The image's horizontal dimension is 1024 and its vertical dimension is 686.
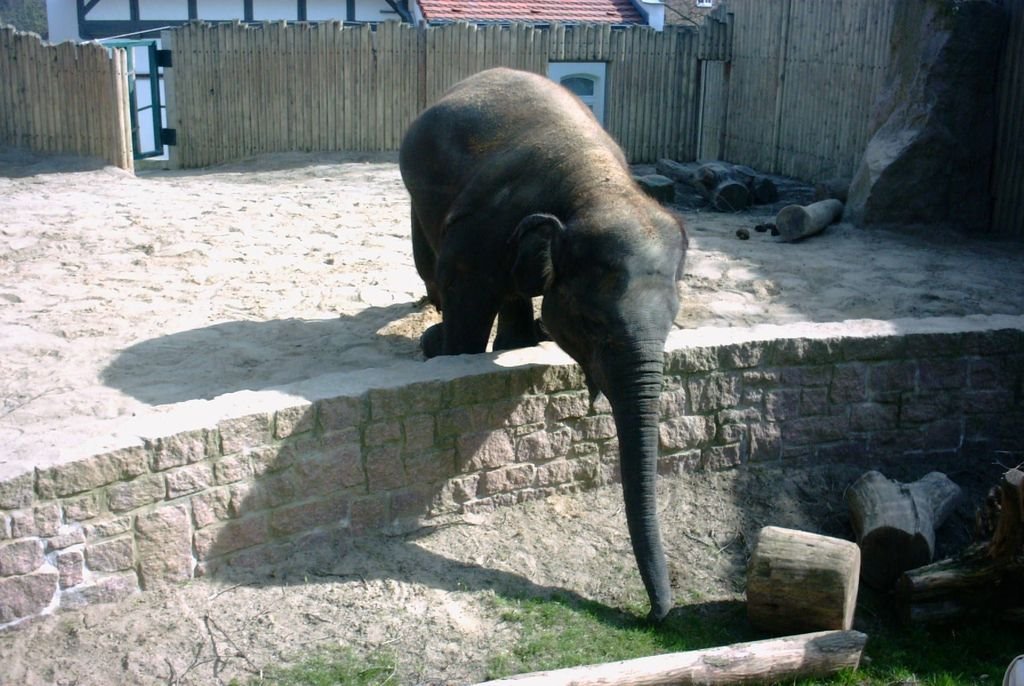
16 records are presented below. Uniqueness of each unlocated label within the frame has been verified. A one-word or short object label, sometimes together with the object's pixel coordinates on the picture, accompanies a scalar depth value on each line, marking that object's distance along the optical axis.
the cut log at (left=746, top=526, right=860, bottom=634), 4.76
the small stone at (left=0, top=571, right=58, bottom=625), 4.19
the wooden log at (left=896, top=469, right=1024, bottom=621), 5.05
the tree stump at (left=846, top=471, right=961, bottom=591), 5.45
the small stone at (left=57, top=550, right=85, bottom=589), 4.32
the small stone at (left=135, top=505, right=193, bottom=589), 4.53
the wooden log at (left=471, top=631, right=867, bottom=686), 4.08
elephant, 4.69
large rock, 11.12
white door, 26.86
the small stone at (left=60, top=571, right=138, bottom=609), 4.38
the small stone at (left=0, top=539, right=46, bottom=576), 4.15
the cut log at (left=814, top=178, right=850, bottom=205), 12.47
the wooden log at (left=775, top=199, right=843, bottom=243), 11.15
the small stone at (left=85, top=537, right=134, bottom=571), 4.40
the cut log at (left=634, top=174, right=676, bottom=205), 13.02
